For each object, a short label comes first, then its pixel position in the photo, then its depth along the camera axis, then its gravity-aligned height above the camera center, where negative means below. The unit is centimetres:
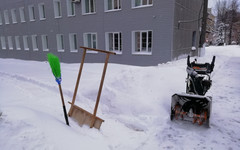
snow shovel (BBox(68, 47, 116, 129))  331 -142
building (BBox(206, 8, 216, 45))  4979 +281
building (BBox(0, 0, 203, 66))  1004 +159
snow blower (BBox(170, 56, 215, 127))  346 -116
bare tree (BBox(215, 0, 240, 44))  4200 +889
